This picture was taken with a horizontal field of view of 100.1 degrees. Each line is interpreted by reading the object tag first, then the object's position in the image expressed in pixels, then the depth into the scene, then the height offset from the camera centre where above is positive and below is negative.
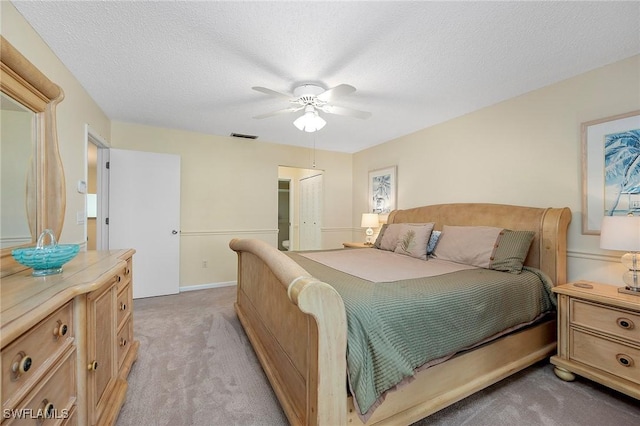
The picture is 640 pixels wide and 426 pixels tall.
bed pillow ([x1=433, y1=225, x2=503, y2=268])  2.34 -0.29
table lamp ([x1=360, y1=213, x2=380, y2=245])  4.23 -0.15
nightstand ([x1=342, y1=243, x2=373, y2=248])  4.10 -0.51
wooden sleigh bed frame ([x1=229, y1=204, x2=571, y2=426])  1.15 -0.79
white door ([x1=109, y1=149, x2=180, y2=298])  3.50 -0.06
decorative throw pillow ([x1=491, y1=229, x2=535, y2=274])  2.16 -0.31
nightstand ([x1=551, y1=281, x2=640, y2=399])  1.64 -0.80
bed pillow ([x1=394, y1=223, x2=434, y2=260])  2.80 -0.30
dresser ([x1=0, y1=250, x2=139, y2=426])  0.76 -0.50
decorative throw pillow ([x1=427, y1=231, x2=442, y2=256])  2.85 -0.30
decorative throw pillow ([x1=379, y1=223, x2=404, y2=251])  3.20 -0.30
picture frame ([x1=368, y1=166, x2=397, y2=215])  4.25 +0.37
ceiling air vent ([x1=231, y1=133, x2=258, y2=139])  4.11 +1.18
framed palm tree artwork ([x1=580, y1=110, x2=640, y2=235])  1.98 +0.36
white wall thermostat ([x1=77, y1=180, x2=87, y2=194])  2.49 +0.22
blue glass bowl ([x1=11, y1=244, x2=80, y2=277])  1.18 -0.22
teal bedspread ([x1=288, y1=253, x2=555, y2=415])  1.24 -0.58
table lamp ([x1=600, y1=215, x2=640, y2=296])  1.68 -0.17
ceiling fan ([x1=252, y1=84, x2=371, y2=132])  2.41 +1.01
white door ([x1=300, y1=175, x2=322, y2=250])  5.28 -0.02
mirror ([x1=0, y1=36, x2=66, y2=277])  1.32 +0.29
